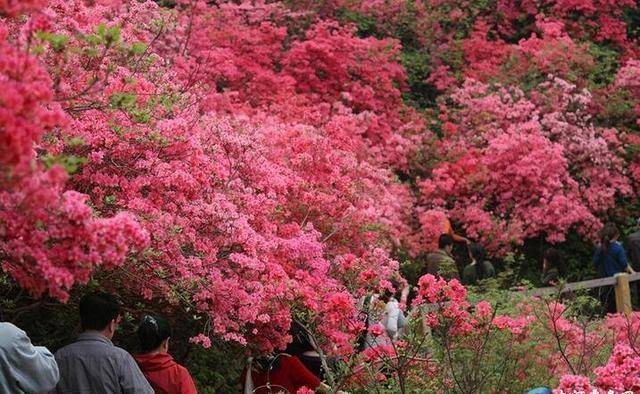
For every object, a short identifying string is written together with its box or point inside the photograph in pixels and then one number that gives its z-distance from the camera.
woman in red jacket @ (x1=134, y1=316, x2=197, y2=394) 5.20
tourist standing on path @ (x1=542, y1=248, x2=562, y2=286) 13.62
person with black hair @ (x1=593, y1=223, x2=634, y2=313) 12.32
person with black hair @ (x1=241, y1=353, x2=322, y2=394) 6.32
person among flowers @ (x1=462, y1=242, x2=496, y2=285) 13.06
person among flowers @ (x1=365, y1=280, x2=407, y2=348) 8.69
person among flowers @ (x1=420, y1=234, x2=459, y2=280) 11.06
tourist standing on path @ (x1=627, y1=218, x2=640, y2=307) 13.41
